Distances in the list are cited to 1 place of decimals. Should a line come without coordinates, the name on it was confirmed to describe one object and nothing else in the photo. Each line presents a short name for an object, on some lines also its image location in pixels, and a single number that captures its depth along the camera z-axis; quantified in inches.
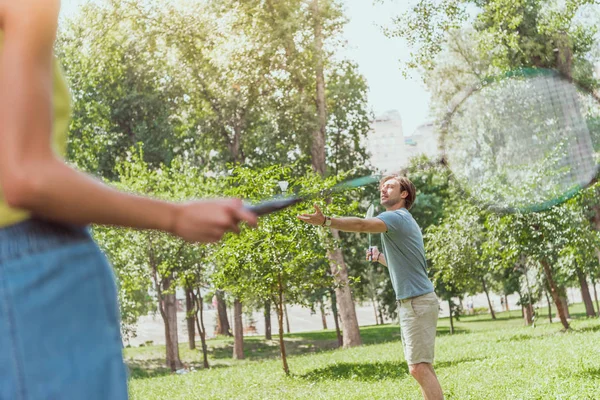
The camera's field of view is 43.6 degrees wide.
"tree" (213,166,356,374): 598.9
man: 243.1
